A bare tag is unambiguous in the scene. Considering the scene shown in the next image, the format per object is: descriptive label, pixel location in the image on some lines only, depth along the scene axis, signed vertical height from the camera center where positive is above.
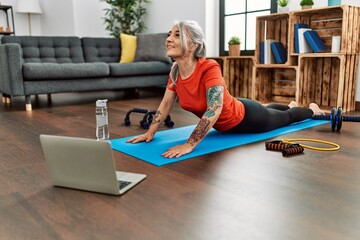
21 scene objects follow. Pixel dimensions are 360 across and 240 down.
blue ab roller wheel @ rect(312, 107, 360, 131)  2.34 -0.40
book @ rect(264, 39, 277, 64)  3.75 +0.06
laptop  1.25 -0.38
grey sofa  3.59 -0.05
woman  1.81 -0.20
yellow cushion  4.82 +0.16
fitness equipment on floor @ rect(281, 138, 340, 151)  1.92 -0.48
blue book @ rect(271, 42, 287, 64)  3.75 +0.06
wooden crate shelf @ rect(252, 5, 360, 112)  3.12 -0.08
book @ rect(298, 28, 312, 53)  3.41 +0.15
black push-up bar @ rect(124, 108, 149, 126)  2.70 -0.45
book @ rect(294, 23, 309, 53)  3.44 +0.23
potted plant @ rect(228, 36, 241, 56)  4.22 +0.16
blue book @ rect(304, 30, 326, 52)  3.37 +0.15
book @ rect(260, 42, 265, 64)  3.82 +0.05
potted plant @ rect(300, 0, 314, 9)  3.34 +0.50
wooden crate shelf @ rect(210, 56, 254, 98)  4.33 -0.19
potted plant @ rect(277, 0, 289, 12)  3.60 +0.52
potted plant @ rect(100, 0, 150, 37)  5.43 +0.68
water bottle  2.34 -0.45
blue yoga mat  1.81 -0.47
